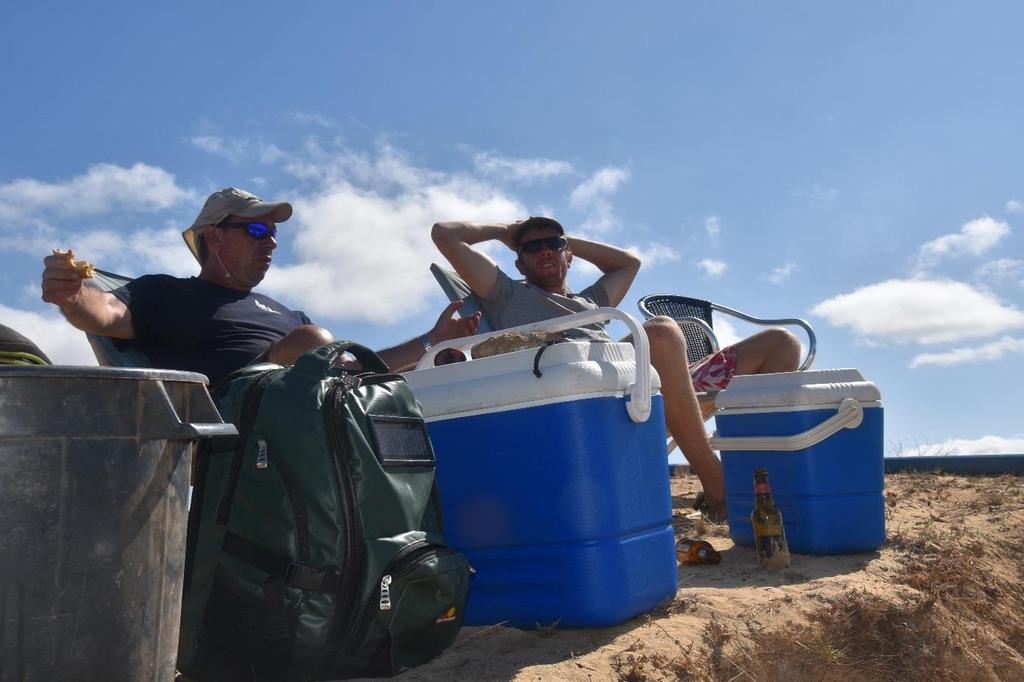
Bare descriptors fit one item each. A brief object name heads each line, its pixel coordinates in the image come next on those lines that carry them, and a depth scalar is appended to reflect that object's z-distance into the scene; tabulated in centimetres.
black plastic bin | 133
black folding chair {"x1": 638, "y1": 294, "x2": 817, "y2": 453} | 538
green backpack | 192
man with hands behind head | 357
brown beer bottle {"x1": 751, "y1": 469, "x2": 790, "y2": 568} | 311
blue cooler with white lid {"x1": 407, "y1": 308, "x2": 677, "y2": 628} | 227
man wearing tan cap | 269
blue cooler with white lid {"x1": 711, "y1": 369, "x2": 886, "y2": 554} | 329
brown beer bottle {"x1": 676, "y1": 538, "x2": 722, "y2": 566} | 324
